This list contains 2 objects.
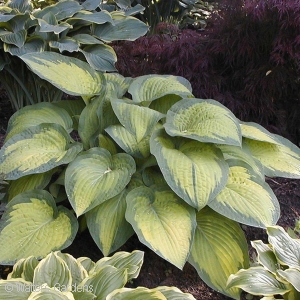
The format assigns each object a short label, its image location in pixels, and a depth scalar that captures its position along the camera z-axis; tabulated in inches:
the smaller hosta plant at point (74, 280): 42.7
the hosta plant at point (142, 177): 55.0
